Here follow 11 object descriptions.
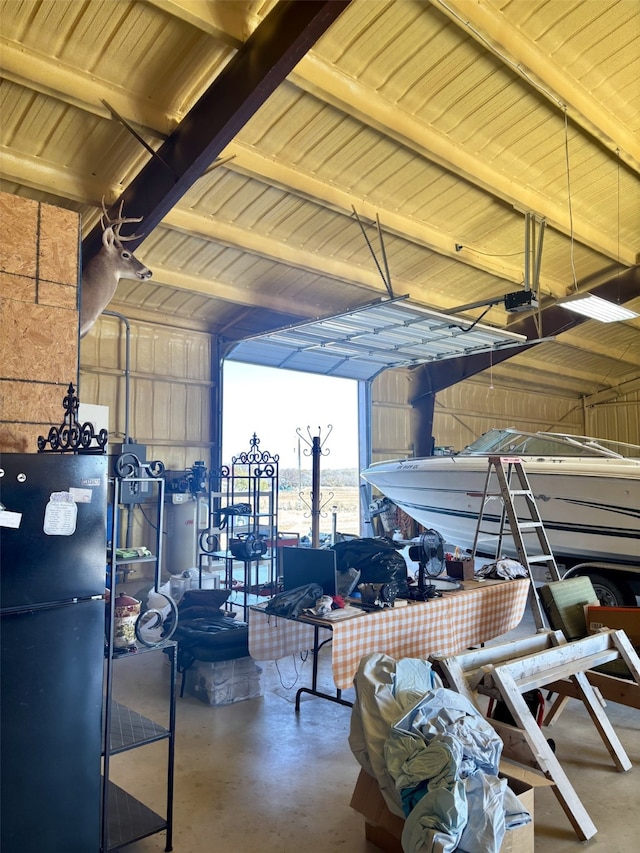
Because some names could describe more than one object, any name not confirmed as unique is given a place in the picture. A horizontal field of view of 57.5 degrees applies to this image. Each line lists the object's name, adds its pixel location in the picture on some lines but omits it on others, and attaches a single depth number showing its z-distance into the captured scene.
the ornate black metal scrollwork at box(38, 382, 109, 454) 2.37
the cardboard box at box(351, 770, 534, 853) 2.20
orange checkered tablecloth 2.94
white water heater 6.78
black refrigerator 2.01
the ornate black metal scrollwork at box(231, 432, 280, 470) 5.64
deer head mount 4.38
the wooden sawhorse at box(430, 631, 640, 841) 2.48
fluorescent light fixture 5.54
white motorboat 5.03
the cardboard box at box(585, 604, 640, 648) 3.53
